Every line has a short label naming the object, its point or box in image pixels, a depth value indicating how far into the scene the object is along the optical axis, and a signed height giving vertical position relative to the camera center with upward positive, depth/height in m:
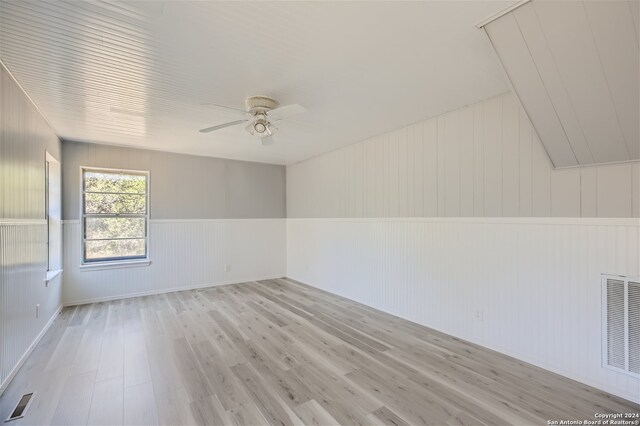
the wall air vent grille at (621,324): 2.15 -0.86
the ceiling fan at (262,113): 2.72 +0.97
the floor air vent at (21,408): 1.98 -1.38
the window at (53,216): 3.88 -0.01
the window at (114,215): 4.73 +0.00
